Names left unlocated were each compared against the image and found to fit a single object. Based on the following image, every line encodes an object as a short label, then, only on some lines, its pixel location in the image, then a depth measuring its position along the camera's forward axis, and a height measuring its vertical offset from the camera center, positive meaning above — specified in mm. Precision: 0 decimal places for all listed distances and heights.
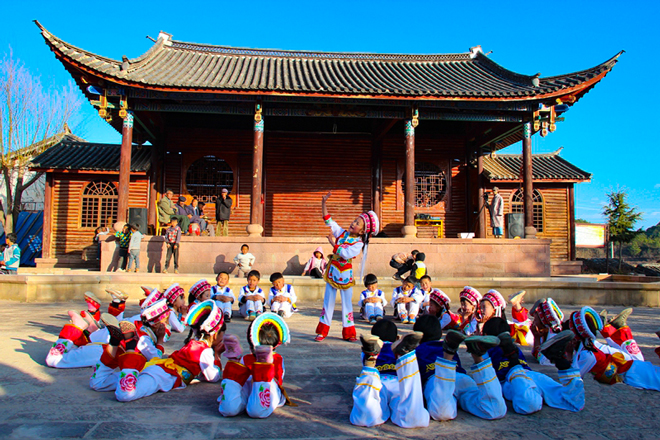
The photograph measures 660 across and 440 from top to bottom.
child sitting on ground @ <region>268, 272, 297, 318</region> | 6742 -968
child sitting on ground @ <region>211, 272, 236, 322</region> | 6242 -868
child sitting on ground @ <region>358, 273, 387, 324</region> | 6754 -1013
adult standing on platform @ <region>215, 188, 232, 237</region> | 13156 +730
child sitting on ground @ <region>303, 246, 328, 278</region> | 10289 -671
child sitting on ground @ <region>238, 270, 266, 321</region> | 6750 -993
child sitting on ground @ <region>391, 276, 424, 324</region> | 6715 -962
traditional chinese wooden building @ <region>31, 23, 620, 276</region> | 11477 +3431
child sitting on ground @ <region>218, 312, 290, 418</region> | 2926 -967
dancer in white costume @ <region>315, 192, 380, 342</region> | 5301 -392
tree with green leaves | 23266 +1251
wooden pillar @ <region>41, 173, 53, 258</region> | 13828 +356
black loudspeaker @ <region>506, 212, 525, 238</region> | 12109 +446
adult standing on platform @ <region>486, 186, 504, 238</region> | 13156 +779
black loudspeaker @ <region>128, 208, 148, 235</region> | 10994 +440
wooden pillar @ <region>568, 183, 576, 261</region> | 15586 +328
